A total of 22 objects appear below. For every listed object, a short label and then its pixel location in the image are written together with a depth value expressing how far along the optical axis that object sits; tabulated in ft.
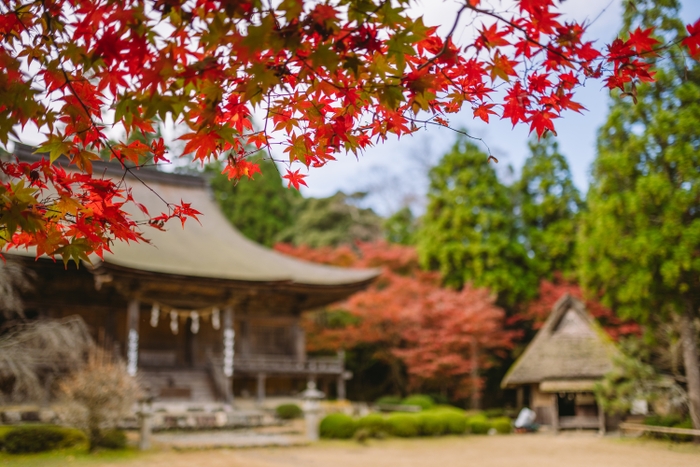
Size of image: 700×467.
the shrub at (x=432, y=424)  45.34
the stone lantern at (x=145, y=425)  32.53
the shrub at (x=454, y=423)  47.19
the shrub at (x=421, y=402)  59.47
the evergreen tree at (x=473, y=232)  74.02
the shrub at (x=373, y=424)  42.14
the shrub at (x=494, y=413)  62.49
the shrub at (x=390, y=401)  65.00
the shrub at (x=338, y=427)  41.04
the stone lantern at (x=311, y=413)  39.83
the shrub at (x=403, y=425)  43.68
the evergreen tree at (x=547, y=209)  74.43
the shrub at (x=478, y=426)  49.47
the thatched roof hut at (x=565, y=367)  51.19
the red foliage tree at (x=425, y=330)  63.26
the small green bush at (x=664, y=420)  39.19
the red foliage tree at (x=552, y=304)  60.49
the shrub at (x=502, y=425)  51.49
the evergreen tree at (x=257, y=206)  96.53
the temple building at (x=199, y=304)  48.52
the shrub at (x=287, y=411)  50.08
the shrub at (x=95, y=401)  30.35
